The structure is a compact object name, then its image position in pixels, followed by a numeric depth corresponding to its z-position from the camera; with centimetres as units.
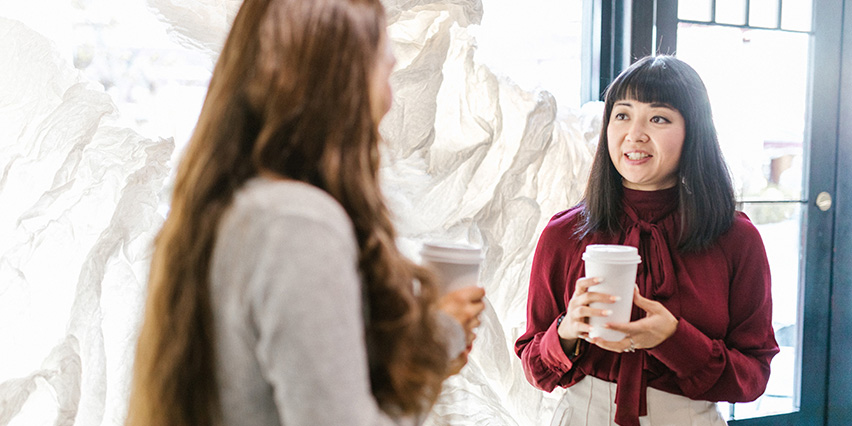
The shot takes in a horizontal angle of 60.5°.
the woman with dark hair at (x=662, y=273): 139
